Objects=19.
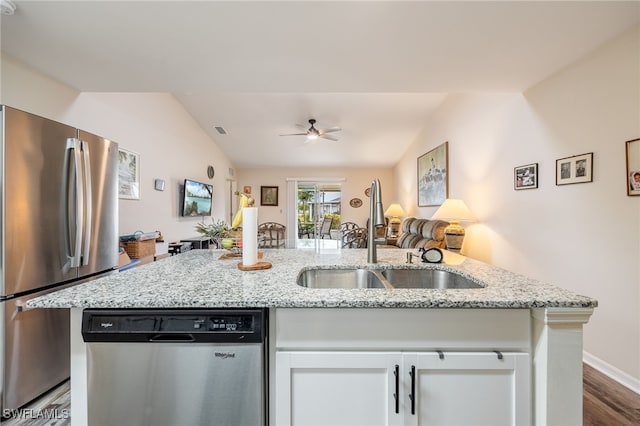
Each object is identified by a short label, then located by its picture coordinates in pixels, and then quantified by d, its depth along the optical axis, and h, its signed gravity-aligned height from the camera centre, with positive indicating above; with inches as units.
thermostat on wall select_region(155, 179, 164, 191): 153.2 +16.9
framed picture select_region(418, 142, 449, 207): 168.9 +26.3
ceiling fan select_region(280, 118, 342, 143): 177.6 +54.1
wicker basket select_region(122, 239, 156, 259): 111.7 -15.5
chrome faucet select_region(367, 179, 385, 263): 56.1 -0.8
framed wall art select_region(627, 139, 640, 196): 65.0 +11.8
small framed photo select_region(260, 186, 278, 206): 298.0 +20.5
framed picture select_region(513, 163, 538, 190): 97.7 +14.4
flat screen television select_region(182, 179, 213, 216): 182.1 +11.0
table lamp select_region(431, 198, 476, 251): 133.2 -2.4
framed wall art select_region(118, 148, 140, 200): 124.3 +19.0
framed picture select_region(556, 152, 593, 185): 77.1 +13.9
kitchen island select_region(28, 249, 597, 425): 34.0 -17.3
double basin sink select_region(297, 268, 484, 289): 57.3 -14.6
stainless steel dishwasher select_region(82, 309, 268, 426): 35.3 -21.0
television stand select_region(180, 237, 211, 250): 172.6 -20.0
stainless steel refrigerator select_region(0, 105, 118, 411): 57.2 -5.6
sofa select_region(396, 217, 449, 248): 151.6 -13.2
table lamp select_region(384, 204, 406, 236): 247.8 -4.8
